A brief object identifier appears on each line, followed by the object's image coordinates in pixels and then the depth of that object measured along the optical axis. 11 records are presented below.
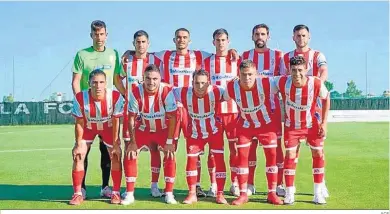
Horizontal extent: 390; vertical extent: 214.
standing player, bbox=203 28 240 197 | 5.74
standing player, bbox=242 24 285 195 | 5.86
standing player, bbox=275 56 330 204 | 5.31
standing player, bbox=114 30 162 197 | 5.75
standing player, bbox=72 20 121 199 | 5.71
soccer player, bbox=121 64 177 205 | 5.41
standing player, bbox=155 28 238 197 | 5.86
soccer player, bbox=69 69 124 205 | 5.43
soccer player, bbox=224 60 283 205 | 5.36
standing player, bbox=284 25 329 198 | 5.80
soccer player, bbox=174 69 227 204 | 5.41
